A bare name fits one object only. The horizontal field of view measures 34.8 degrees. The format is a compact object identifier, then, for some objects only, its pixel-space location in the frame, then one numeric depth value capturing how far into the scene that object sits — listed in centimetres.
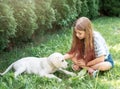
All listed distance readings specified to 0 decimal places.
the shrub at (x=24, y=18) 332
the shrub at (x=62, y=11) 435
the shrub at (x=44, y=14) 382
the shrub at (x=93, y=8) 573
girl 274
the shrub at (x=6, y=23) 299
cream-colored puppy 270
